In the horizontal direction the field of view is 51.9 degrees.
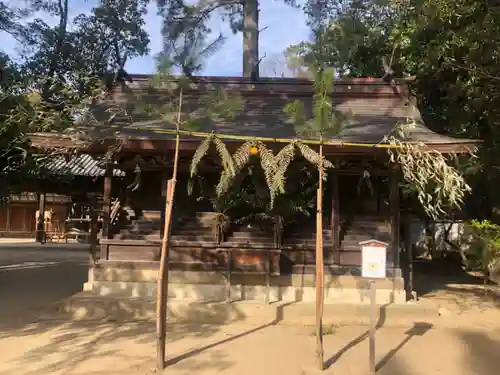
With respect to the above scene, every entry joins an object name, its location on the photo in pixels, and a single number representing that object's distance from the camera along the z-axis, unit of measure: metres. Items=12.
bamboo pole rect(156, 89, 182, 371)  5.91
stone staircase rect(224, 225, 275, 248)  9.75
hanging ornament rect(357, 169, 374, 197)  9.62
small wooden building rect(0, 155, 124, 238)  33.71
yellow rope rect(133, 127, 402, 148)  6.71
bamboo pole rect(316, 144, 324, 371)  6.06
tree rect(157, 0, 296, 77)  14.48
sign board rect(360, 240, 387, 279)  6.03
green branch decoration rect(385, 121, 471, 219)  6.88
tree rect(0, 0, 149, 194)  9.80
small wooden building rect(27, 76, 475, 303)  9.38
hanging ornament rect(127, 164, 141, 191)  9.98
